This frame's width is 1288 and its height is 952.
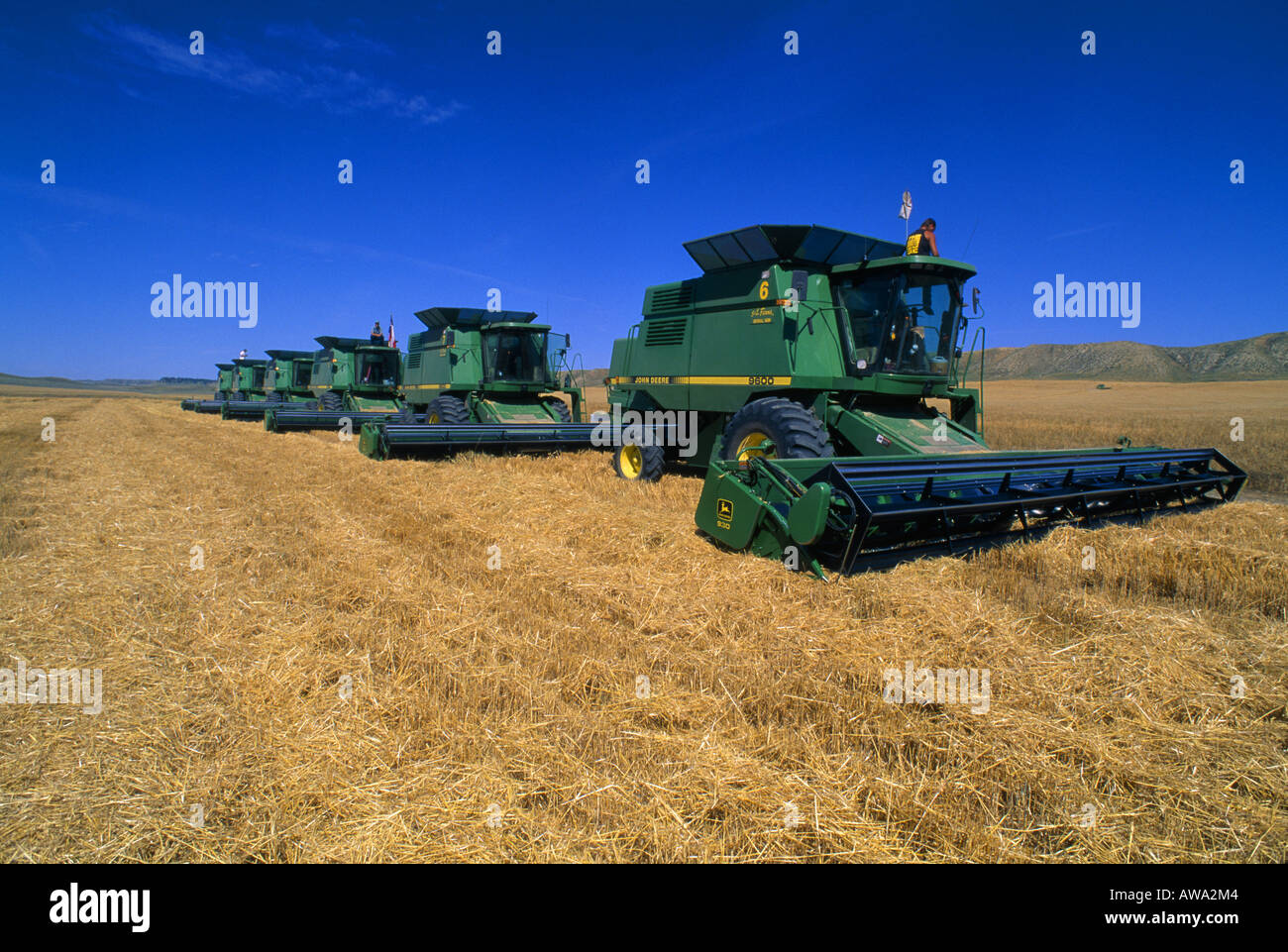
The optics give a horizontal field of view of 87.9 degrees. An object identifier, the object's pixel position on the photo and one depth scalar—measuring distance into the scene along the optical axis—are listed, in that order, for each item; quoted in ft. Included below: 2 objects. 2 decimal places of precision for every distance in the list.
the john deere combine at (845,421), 15.98
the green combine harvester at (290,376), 88.74
